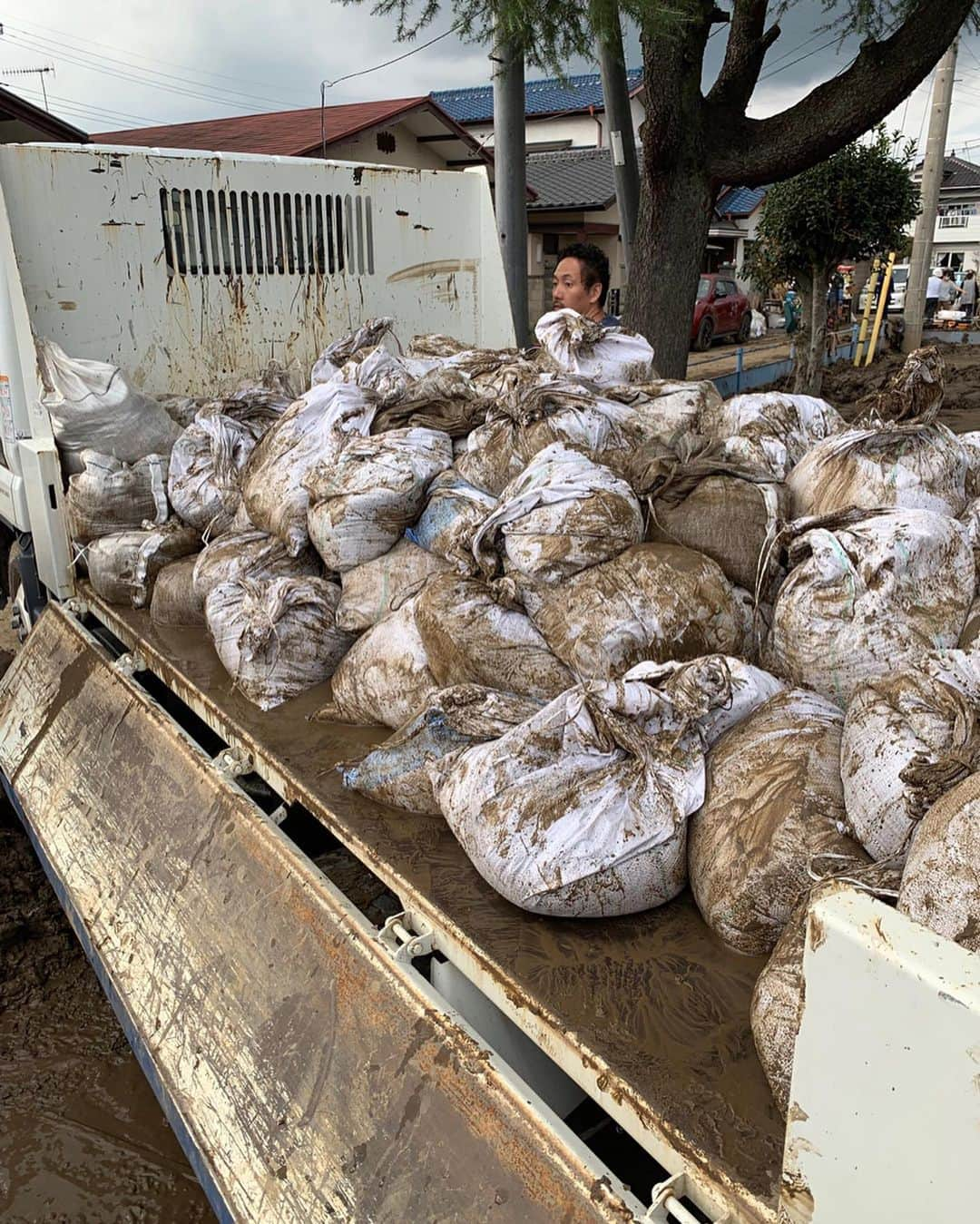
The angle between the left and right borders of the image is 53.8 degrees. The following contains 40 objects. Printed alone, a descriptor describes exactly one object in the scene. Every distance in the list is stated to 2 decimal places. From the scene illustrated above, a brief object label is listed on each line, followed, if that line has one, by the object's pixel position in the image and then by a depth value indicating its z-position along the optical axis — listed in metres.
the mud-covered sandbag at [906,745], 1.32
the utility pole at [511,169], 6.43
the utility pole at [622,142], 7.77
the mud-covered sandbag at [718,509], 2.18
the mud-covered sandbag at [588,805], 1.62
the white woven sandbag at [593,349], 3.22
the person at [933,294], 23.20
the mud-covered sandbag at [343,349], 3.45
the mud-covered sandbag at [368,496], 2.56
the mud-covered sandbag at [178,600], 3.05
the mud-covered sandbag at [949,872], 1.10
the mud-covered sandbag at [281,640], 2.57
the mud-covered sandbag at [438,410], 2.84
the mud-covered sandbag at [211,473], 3.27
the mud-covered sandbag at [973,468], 2.34
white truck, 0.90
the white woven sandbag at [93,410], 3.46
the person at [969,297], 23.67
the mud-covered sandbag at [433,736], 1.96
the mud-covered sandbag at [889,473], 2.17
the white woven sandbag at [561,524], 2.12
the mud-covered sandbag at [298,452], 2.81
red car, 18.95
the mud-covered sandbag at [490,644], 2.09
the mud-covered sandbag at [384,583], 2.54
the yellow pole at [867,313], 15.47
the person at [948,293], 24.31
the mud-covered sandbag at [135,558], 3.23
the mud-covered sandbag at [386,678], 2.28
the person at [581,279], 4.06
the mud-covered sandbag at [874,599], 1.83
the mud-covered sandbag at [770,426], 2.47
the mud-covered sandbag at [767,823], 1.50
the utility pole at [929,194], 14.02
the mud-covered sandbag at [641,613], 1.98
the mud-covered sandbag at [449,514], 2.47
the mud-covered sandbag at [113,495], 3.37
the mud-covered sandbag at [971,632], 1.76
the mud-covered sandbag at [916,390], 2.36
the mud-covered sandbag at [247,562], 2.81
